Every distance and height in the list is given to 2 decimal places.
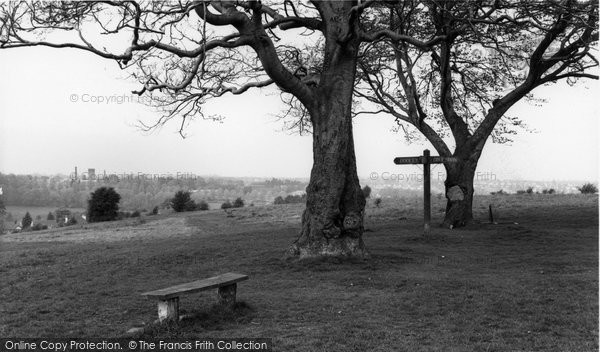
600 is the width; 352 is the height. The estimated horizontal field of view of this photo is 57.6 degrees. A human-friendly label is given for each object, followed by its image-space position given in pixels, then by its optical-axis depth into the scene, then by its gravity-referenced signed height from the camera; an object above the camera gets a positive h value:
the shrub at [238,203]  42.80 -1.32
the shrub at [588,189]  33.29 -0.11
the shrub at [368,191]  38.38 -0.29
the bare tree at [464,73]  15.25 +3.99
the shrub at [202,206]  42.81 -1.52
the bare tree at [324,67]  11.12 +2.60
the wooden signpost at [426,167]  16.20 +0.60
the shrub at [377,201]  32.89 -0.90
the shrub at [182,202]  41.75 -1.18
